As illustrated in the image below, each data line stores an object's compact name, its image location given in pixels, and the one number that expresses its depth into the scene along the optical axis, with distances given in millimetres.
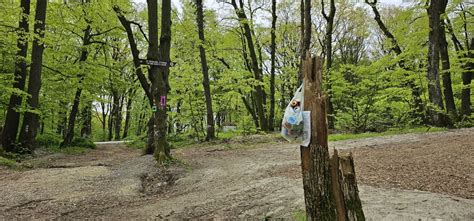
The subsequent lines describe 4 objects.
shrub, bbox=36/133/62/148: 13367
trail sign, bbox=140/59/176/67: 7906
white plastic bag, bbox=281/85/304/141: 3084
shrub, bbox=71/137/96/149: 15102
